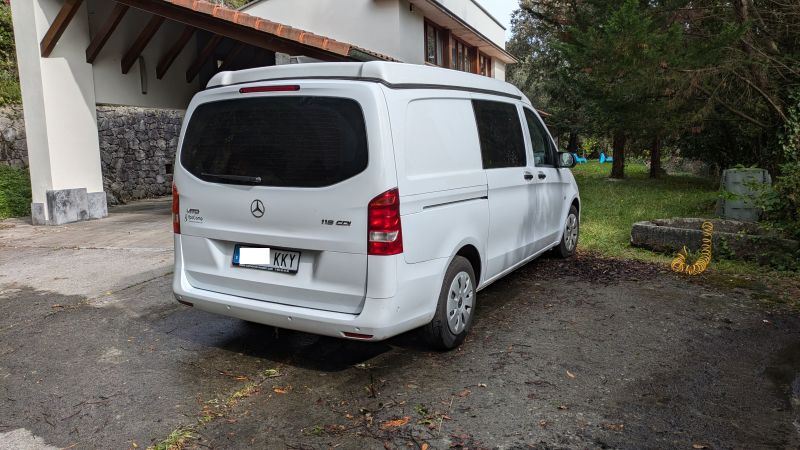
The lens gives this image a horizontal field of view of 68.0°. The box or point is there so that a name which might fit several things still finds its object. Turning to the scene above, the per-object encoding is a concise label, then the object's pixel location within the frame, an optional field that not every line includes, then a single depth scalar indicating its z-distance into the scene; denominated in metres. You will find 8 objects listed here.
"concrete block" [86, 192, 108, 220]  11.30
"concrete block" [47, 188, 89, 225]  10.49
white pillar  10.32
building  9.77
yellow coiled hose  6.62
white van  3.61
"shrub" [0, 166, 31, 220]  11.84
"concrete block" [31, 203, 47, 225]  10.55
